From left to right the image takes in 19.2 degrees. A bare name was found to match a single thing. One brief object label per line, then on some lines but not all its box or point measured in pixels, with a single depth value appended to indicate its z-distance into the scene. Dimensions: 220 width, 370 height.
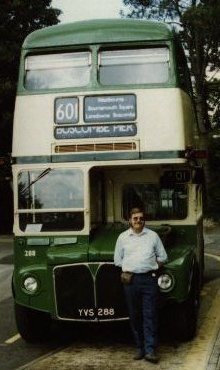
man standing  7.63
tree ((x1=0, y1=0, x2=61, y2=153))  27.23
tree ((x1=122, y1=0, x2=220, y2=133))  33.16
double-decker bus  8.13
